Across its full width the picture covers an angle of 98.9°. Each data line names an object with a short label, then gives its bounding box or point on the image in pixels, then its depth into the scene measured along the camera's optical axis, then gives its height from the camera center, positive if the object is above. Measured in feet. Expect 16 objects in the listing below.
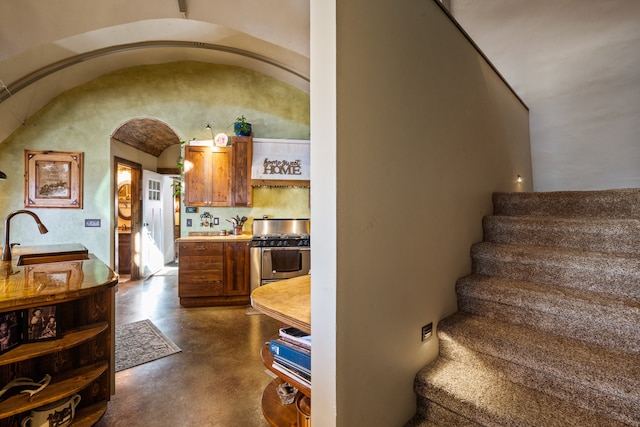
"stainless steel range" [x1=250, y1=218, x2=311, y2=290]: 13.30 -2.10
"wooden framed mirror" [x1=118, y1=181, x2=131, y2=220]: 20.97 +1.23
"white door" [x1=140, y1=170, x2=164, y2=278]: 18.40 -0.66
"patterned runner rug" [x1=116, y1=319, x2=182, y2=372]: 8.50 -4.41
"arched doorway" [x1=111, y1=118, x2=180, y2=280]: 16.40 +1.62
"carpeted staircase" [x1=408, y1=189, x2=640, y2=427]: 3.86 -2.20
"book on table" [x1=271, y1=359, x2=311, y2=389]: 4.10 -2.51
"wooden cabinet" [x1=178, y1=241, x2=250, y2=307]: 12.90 -2.73
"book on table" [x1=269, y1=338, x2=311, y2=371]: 4.13 -2.18
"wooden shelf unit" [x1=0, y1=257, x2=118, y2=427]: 4.63 -2.31
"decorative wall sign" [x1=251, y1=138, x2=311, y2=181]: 14.75 +3.01
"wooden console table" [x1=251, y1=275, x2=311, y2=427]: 4.02 -1.47
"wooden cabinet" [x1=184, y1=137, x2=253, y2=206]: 14.26 +2.19
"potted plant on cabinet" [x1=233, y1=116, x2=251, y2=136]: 14.63 +4.65
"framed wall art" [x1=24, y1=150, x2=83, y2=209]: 14.43 +2.06
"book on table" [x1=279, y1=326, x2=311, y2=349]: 4.23 -1.97
